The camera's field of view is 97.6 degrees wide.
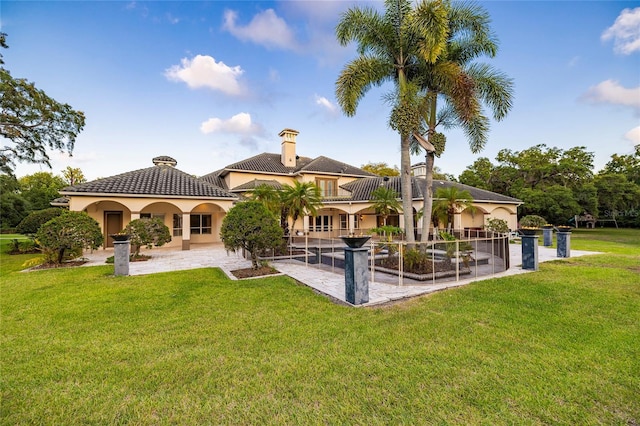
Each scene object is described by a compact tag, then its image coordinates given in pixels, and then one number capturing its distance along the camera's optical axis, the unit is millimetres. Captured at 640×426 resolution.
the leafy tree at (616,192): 33656
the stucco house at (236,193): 17031
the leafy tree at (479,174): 39438
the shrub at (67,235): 11031
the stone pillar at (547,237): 18094
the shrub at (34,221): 16859
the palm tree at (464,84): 10703
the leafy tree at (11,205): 33450
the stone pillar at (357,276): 6434
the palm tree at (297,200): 16125
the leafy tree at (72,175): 52000
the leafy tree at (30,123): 16859
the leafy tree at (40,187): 41531
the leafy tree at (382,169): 50156
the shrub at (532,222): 20562
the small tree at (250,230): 9664
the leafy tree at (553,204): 30281
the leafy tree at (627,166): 39562
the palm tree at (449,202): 19641
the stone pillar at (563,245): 13398
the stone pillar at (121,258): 9820
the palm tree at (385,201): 22041
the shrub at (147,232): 13219
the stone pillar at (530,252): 10242
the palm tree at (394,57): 10227
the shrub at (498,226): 21531
